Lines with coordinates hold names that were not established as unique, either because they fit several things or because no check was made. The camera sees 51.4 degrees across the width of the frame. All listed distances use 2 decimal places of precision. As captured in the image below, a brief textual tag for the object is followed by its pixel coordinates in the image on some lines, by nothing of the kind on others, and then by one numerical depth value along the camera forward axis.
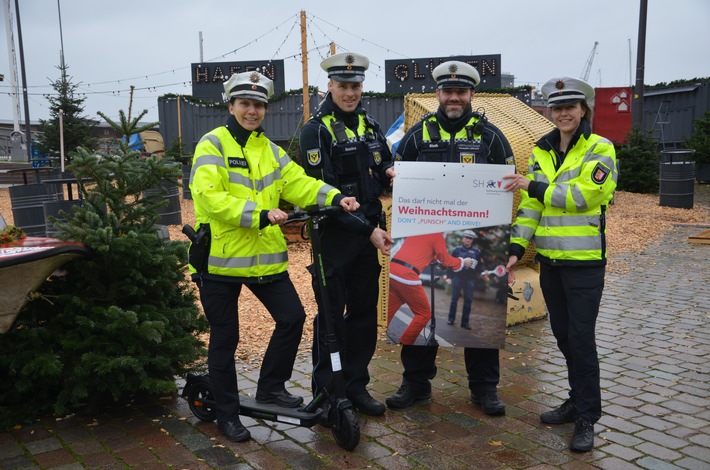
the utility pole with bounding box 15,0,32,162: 30.36
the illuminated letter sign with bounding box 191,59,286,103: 26.14
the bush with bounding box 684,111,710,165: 20.67
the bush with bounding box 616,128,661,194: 18.92
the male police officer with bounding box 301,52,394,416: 4.55
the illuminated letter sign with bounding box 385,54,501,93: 25.42
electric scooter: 4.21
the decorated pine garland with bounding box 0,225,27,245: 4.47
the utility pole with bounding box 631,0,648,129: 19.66
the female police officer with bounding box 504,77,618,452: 4.22
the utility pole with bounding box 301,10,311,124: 15.63
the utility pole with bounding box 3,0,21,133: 34.34
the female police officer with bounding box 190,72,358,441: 4.21
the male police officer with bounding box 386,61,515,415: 4.65
